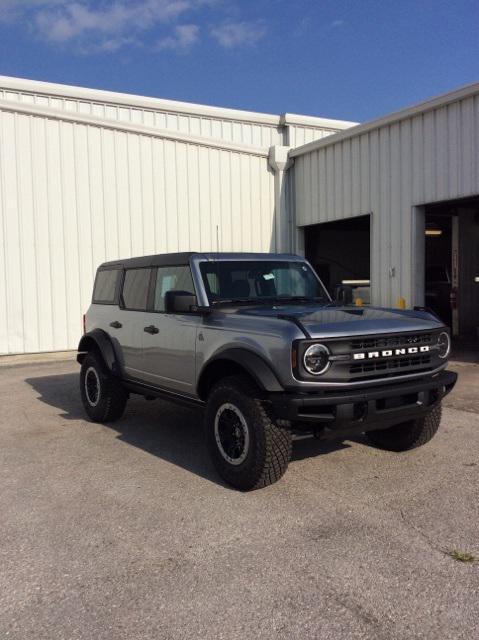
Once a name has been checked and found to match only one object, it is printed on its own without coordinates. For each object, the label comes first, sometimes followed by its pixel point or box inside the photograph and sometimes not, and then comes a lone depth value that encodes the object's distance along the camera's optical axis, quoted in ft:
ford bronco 13.43
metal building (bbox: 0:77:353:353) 40.78
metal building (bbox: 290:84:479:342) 34.91
